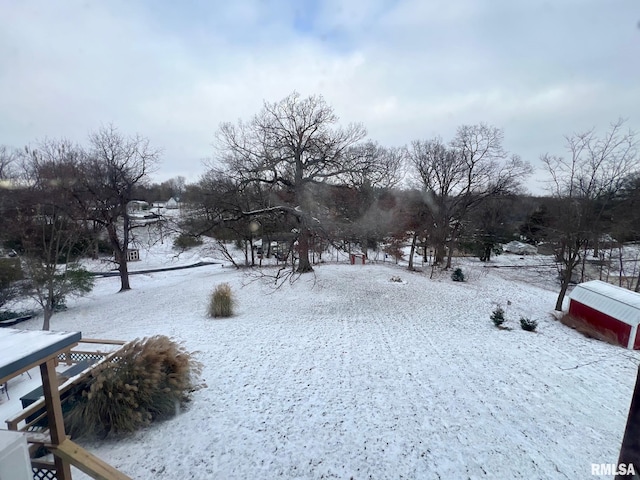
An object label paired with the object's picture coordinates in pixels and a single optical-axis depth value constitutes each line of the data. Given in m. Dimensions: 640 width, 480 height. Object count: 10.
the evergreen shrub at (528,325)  8.67
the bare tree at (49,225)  10.83
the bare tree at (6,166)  21.23
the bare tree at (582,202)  10.32
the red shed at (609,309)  7.82
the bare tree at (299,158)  14.76
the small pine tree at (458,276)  16.67
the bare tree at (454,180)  21.06
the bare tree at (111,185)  15.04
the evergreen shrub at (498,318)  8.93
